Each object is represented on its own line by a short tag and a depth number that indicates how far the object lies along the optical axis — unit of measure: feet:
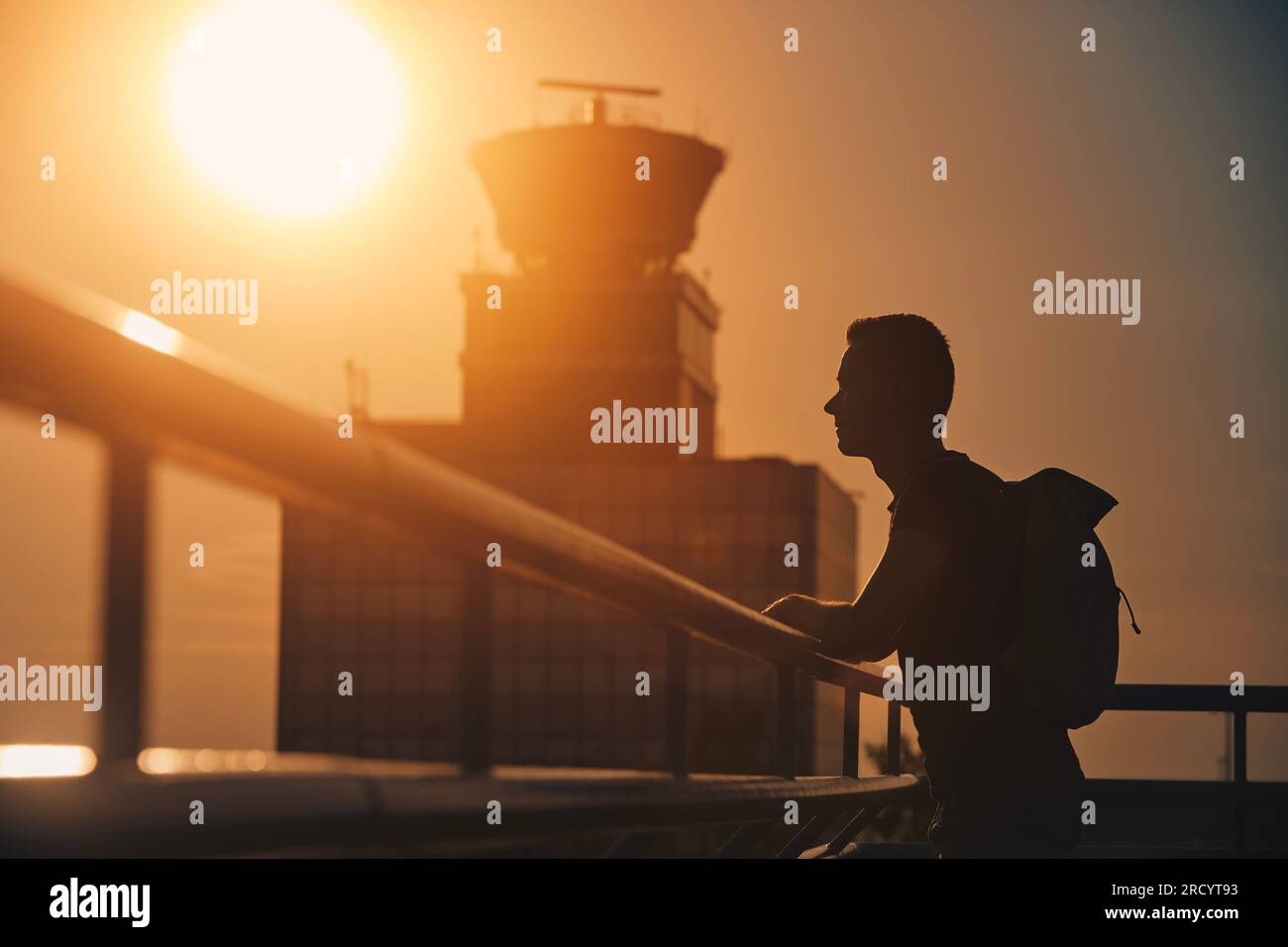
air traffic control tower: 380.37
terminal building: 339.77
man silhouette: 10.50
